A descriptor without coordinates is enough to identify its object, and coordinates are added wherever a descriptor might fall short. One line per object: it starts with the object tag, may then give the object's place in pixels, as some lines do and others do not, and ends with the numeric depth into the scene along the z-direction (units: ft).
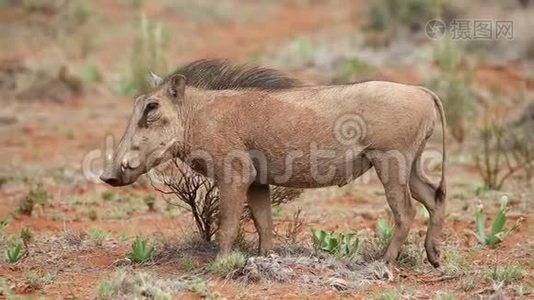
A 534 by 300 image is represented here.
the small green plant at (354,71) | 112.37
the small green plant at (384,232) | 53.47
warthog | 49.39
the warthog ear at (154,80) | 51.67
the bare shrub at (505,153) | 75.10
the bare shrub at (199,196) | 54.13
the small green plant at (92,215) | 68.90
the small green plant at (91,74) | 121.19
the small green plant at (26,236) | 56.95
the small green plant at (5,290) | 46.40
